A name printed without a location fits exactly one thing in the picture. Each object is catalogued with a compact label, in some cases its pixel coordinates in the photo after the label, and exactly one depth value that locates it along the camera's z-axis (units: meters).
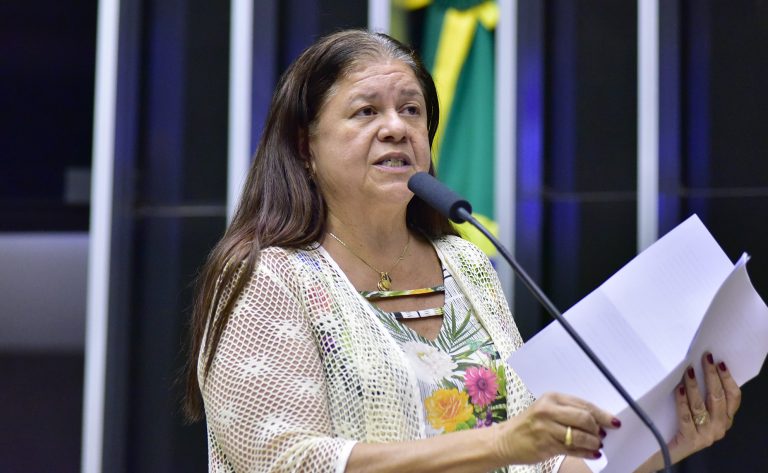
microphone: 3.11
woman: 3.42
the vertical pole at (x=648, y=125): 8.16
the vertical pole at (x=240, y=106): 8.78
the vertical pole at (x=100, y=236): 8.70
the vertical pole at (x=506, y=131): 8.50
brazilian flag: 8.60
